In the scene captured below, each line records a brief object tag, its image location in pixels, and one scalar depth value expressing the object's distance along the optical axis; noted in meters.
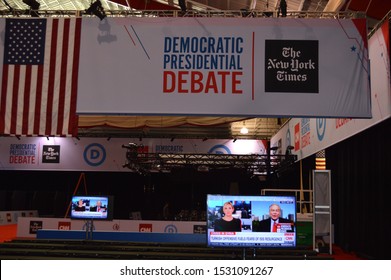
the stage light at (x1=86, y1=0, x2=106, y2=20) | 5.66
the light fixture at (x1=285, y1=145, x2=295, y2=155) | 13.10
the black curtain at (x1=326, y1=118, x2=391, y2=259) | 8.80
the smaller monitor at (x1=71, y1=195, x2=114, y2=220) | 8.67
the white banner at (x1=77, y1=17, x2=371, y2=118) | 5.43
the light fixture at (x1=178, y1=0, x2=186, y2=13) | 6.37
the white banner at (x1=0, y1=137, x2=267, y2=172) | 18.22
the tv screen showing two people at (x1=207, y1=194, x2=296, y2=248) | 3.67
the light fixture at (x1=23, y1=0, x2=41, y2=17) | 6.09
